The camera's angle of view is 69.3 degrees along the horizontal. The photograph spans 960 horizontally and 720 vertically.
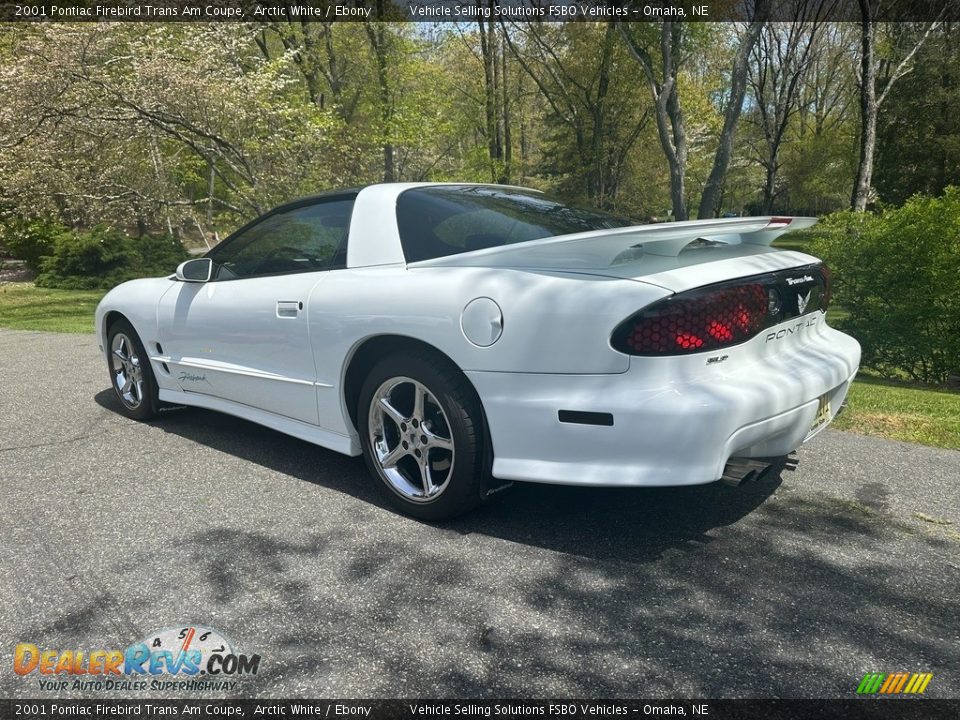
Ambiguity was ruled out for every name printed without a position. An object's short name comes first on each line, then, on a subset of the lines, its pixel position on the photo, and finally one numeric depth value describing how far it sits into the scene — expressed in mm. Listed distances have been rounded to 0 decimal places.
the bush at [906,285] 7262
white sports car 2541
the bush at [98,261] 19752
